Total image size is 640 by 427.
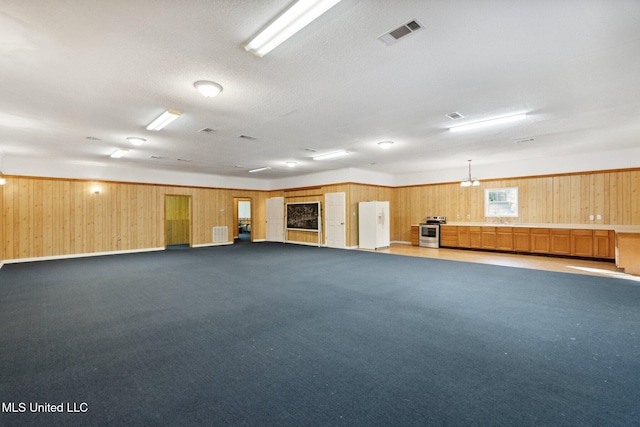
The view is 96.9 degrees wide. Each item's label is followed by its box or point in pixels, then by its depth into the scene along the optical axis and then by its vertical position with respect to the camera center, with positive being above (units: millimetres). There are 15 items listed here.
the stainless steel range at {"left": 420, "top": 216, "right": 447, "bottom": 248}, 10164 -637
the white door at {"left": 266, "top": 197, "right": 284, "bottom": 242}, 12648 -187
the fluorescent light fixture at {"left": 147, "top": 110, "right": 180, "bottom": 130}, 4355 +1579
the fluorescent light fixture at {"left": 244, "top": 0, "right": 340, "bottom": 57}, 2088 +1556
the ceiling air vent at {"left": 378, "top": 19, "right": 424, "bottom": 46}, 2418 +1620
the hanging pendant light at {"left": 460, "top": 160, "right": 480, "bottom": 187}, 8711 +974
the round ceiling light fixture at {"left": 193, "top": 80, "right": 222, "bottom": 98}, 3463 +1593
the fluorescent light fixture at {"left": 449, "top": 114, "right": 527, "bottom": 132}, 4771 +1620
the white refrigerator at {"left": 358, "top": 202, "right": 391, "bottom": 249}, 9938 -372
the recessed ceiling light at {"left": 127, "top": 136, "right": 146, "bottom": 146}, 5965 +1624
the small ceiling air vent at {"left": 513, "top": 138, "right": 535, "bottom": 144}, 6293 +1658
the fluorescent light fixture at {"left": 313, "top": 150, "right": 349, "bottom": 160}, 7562 +1659
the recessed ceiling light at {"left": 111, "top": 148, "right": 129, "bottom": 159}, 7051 +1624
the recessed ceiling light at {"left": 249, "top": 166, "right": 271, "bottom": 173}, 9845 +1653
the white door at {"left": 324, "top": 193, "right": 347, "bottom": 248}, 10328 -165
